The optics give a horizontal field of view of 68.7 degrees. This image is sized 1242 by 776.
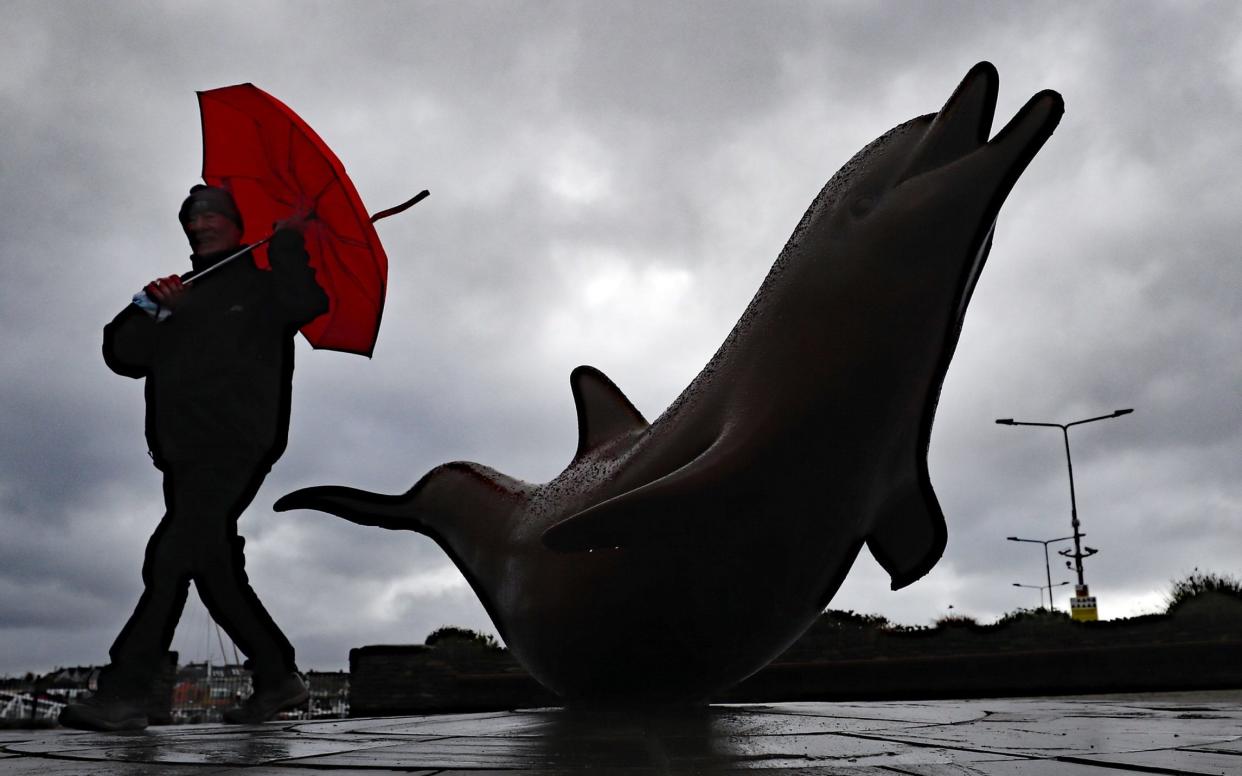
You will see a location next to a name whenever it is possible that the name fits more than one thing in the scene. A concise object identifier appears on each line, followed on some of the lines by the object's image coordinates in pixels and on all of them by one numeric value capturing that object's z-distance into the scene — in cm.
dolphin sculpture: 328
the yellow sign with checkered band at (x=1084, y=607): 1881
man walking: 453
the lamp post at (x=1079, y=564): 1908
